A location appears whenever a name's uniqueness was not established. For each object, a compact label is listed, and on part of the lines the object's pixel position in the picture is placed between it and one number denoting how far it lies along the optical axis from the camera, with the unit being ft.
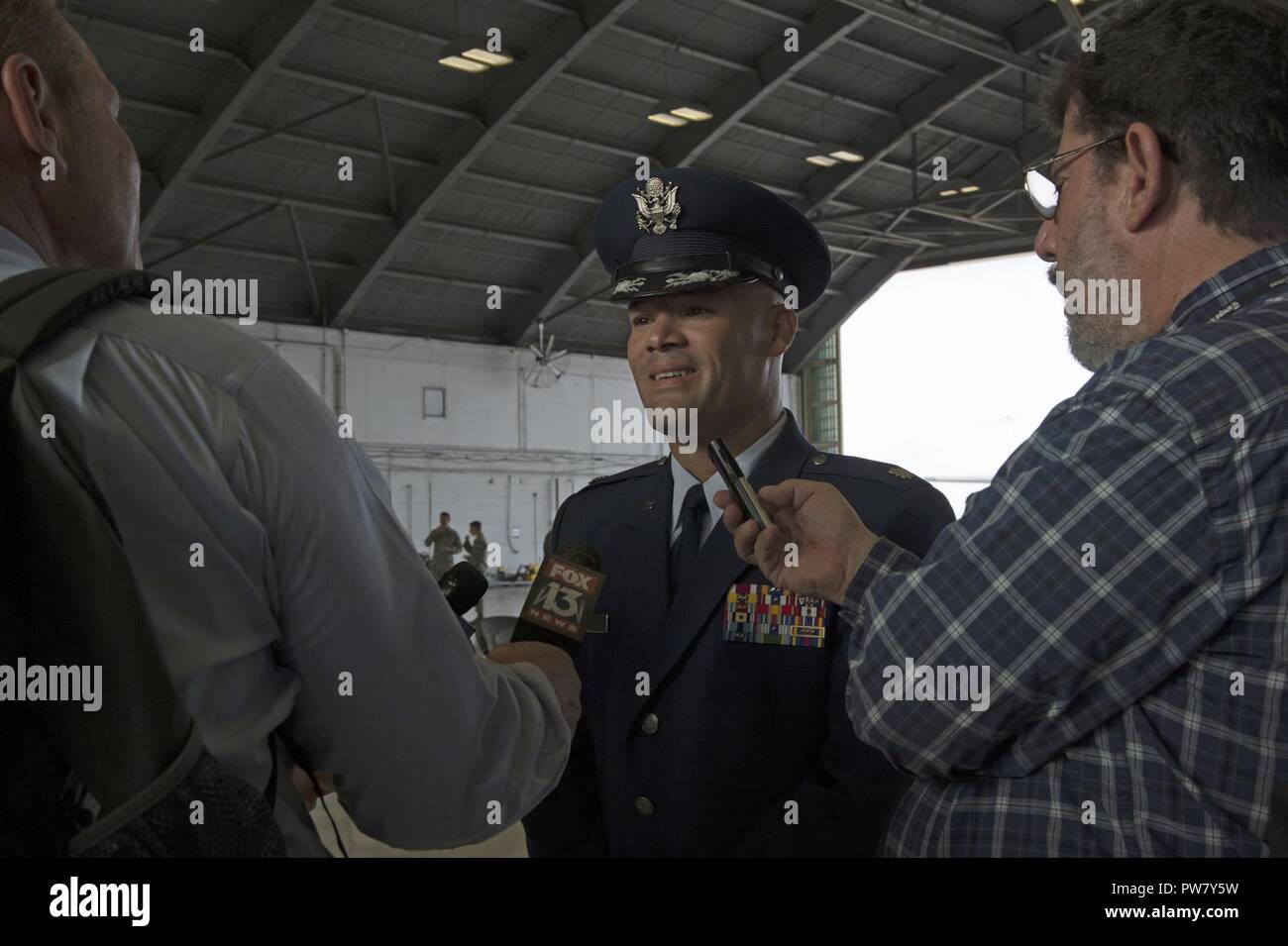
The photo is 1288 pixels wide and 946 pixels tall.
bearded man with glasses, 4.17
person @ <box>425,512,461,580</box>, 61.72
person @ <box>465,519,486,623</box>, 65.57
